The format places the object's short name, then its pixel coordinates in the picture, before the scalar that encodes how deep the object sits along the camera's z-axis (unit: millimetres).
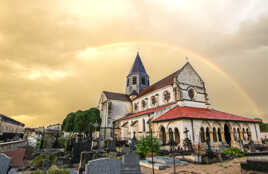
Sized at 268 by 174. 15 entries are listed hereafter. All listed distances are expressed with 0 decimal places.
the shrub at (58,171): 6801
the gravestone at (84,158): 8956
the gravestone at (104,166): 4484
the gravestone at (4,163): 4882
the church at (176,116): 18703
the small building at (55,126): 55559
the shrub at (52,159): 10646
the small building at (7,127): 29623
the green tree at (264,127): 49872
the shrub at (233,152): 13609
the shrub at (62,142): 23631
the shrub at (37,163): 9672
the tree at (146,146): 12962
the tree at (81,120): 35219
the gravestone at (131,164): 7176
